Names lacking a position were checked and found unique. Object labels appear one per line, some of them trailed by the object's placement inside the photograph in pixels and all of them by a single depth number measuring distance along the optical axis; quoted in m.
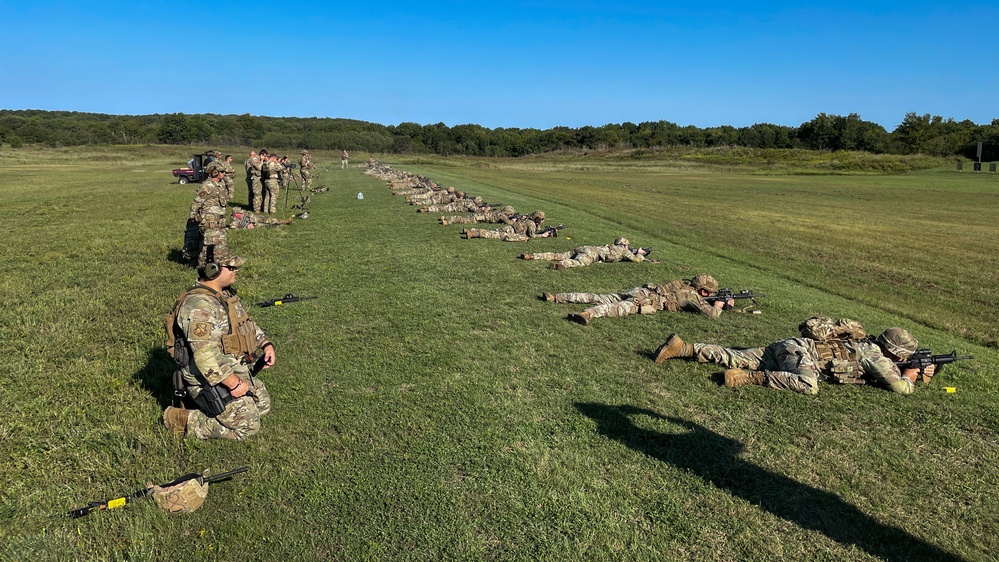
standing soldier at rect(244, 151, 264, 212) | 23.20
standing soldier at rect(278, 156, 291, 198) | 28.19
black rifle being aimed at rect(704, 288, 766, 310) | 10.71
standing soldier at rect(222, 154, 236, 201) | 21.34
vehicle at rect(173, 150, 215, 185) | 40.81
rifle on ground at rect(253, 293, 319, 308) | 10.01
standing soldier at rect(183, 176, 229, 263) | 12.45
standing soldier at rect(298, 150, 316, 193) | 35.84
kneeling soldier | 5.32
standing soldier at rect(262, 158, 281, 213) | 22.98
